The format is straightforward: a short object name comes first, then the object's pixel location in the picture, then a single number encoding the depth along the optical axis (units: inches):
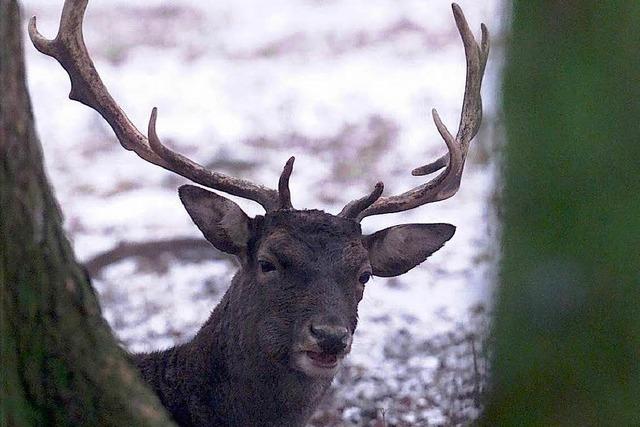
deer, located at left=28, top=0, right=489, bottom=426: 444.1
